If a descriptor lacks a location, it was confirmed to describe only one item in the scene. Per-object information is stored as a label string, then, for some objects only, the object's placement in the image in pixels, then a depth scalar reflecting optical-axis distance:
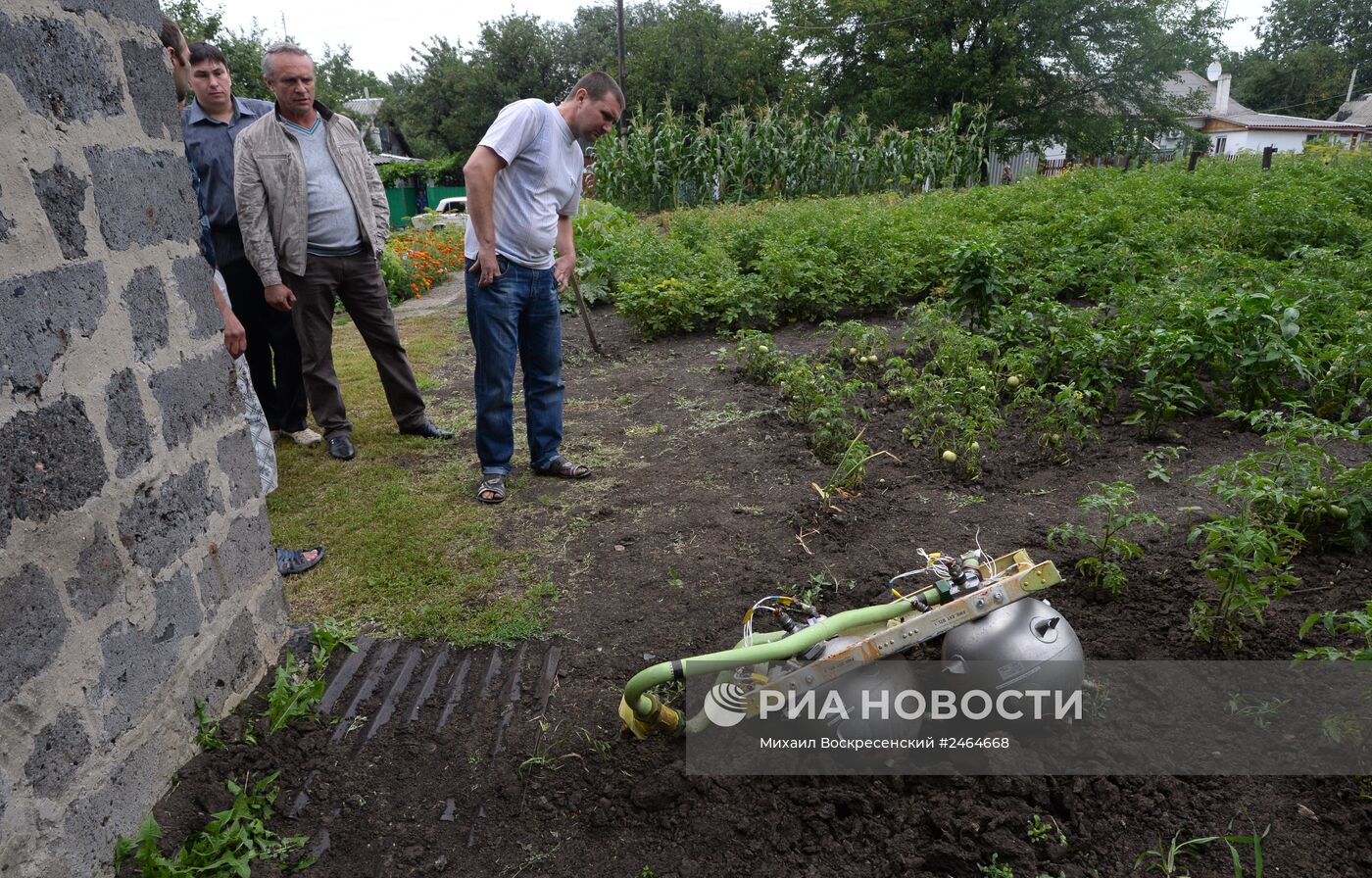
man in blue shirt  4.09
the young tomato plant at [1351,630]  1.92
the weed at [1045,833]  1.87
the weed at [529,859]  1.93
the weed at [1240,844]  1.67
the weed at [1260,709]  2.16
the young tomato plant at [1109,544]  2.67
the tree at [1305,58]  58.81
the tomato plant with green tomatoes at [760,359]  5.52
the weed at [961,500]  3.61
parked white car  15.02
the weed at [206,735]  2.29
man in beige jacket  4.09
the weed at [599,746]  2.24
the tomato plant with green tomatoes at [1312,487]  2.72
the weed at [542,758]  2.23
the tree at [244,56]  24.14
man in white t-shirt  3.69
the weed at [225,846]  1.91
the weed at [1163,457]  3.58
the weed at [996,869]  1.78
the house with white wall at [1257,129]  45.59
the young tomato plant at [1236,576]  2.25
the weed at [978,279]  5.46
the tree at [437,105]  47.53
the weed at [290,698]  2.45
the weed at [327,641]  2.79
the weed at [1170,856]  1.77
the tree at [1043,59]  31.56
